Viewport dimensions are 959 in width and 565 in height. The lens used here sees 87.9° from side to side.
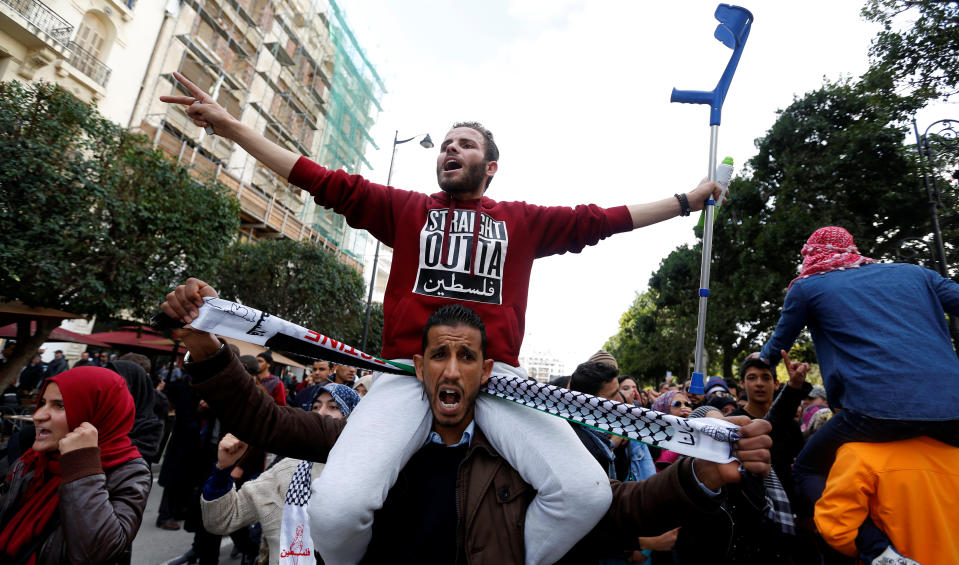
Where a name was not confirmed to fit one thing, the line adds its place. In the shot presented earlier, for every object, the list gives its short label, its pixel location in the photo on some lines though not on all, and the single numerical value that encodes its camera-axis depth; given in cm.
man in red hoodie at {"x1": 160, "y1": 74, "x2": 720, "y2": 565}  186
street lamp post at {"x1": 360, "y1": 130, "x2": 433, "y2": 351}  1937
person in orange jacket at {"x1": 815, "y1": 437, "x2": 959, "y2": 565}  216
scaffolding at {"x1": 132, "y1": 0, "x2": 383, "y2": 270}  2542
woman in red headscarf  261
